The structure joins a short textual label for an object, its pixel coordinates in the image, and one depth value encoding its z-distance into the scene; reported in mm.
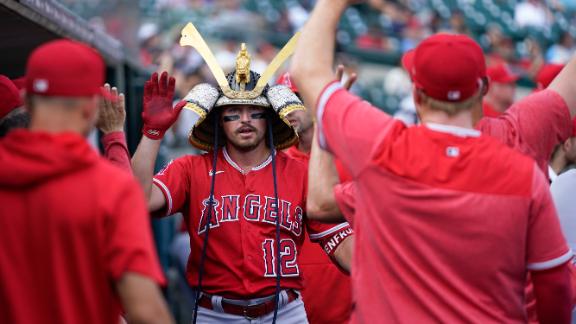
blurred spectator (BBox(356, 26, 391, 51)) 37156
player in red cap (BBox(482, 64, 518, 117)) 19000
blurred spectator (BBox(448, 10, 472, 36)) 36250
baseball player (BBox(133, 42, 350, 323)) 9547
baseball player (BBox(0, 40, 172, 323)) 5949
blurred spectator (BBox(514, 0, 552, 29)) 38687
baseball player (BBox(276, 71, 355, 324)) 11539
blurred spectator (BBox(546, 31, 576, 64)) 36344
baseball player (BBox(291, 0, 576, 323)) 6879
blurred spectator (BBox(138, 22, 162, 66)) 29003
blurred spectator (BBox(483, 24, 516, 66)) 36500
